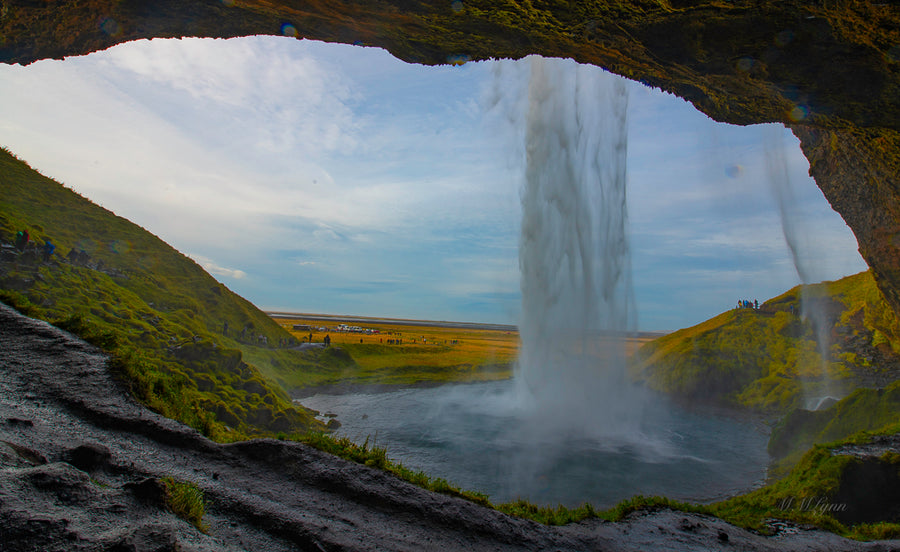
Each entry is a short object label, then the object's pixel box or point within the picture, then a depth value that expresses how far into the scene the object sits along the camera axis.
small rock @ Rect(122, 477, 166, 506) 4.60
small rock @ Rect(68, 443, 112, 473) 5.58
